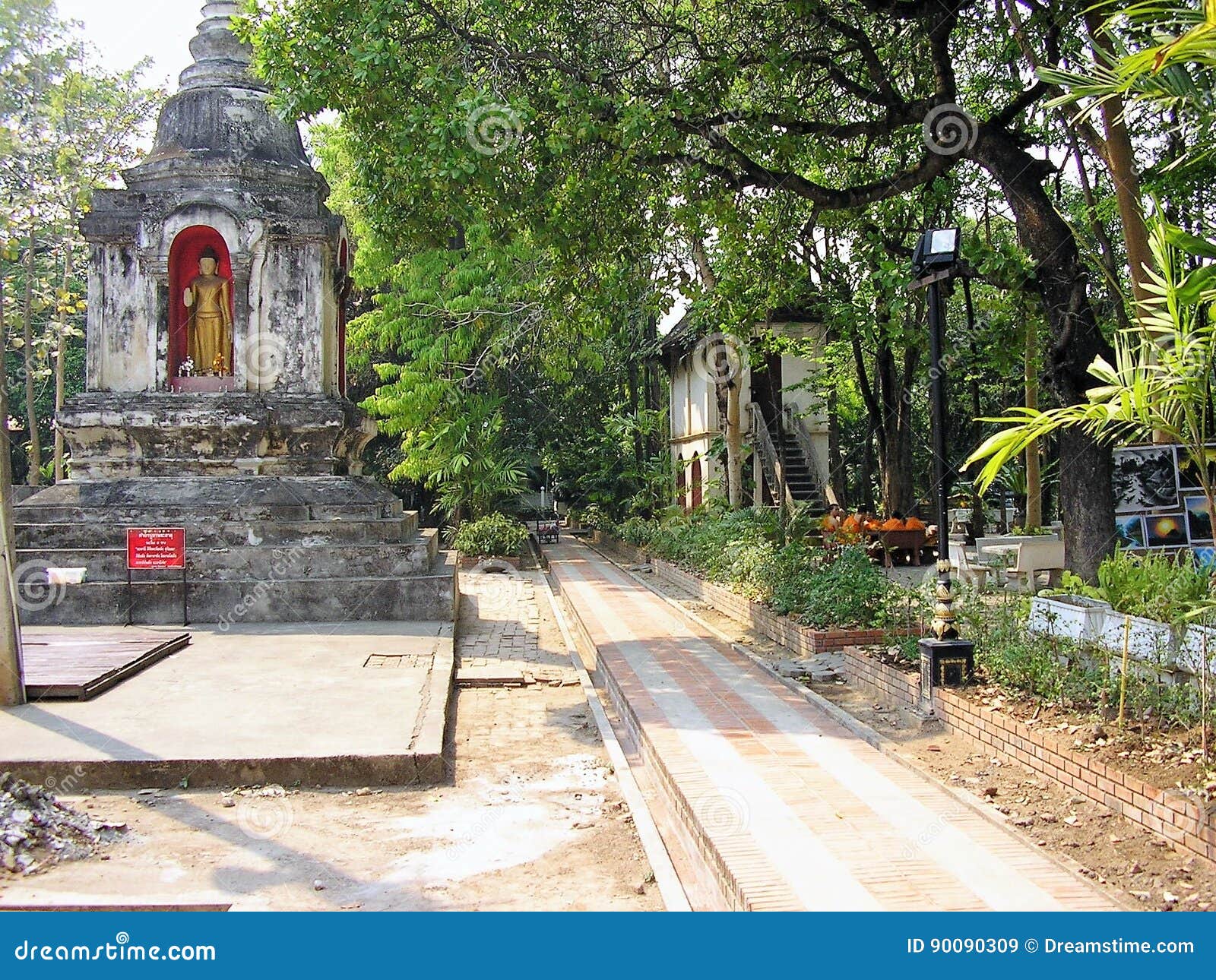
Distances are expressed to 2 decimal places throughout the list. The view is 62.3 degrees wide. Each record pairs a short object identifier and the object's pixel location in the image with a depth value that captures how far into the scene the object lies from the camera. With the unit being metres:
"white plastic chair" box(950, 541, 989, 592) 11.09
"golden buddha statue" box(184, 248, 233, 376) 12.16
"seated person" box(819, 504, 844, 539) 16.97
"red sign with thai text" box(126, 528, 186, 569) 9.98
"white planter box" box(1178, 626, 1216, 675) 5.14
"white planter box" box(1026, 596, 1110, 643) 6.16
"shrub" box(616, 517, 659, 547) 21.67
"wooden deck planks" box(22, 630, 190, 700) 6.95
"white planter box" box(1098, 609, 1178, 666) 5.39
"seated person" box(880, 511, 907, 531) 16.27
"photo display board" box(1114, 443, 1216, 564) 11.27
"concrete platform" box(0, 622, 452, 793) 5.75
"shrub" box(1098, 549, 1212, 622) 5.85
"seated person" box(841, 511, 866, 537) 16.06
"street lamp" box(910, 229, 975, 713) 6.79
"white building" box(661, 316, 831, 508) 20.52
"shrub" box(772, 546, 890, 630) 9.67
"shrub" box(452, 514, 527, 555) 21.03
